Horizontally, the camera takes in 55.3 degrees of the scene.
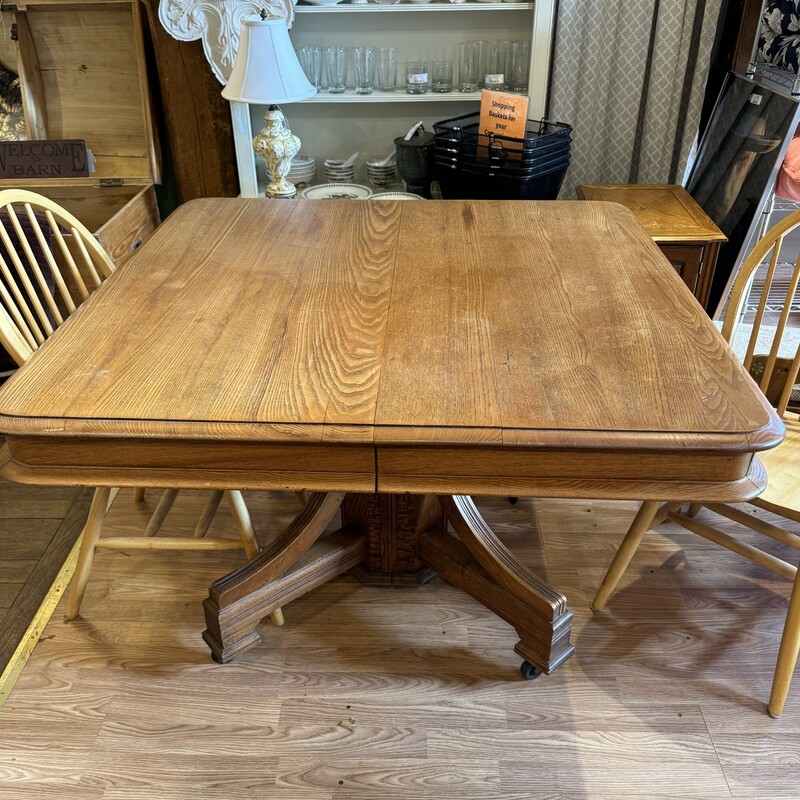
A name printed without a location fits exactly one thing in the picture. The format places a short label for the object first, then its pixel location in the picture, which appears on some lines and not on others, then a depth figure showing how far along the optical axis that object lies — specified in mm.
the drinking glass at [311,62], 2613
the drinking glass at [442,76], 2631
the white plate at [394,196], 2512
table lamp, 2135
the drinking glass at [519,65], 2598
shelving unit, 2480
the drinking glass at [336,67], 2588
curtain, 2412
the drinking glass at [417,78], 2576
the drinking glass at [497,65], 2553
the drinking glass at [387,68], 2633
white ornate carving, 2379
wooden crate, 2639
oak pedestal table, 1042
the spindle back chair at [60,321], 1544
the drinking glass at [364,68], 2592
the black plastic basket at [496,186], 2336
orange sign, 2219
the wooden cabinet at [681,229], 2178
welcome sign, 2639
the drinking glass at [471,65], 2613
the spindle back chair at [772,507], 1474
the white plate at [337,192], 2568
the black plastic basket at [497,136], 2271
